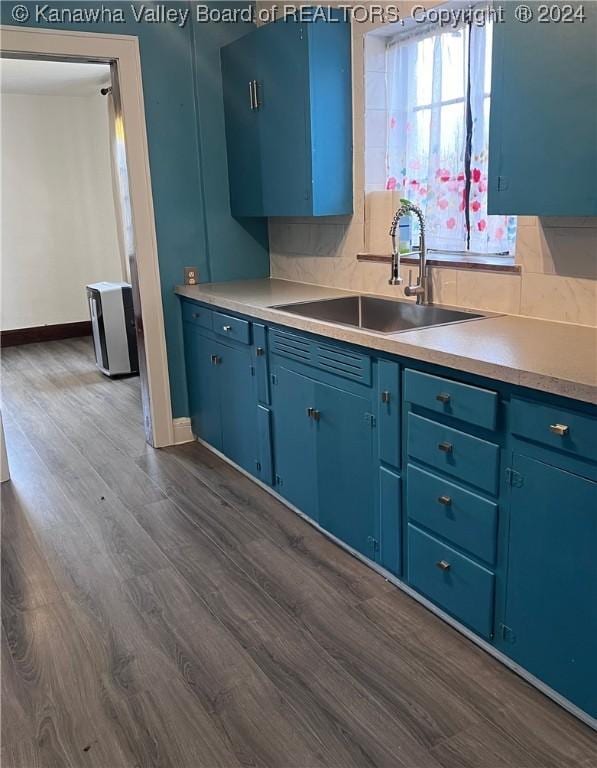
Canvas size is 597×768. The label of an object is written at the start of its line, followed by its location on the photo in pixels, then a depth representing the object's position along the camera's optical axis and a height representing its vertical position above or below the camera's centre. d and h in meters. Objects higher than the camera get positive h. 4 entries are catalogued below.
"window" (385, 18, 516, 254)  2.76 +0.32
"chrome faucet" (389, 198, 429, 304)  2.66 -0.20
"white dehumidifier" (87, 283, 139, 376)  5.69 -0.87
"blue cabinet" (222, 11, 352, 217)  3.04 +0.47
